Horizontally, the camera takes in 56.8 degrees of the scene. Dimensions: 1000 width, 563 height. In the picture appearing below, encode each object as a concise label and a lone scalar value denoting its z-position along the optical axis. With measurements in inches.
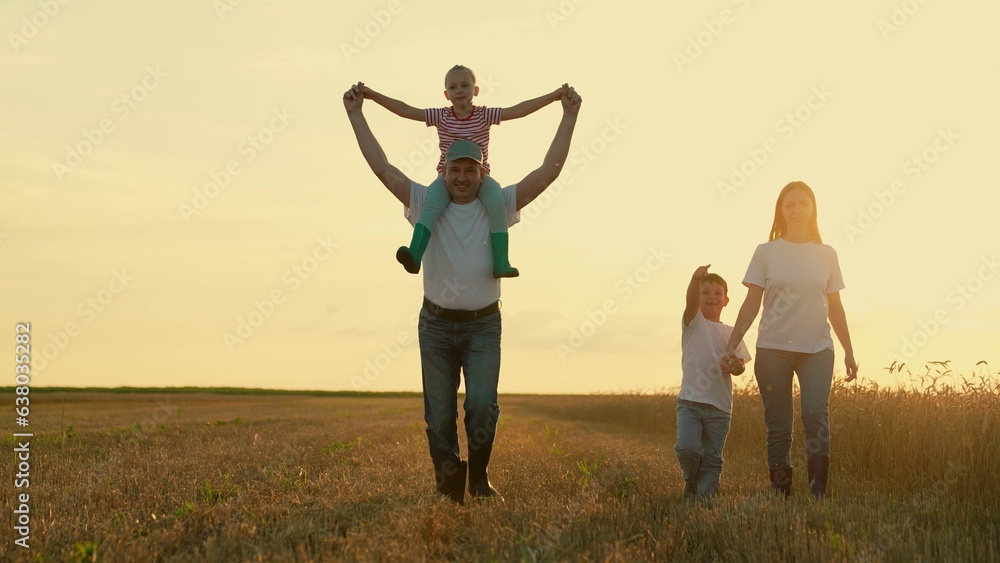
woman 299.7
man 262.2
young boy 302.2
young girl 261.6
